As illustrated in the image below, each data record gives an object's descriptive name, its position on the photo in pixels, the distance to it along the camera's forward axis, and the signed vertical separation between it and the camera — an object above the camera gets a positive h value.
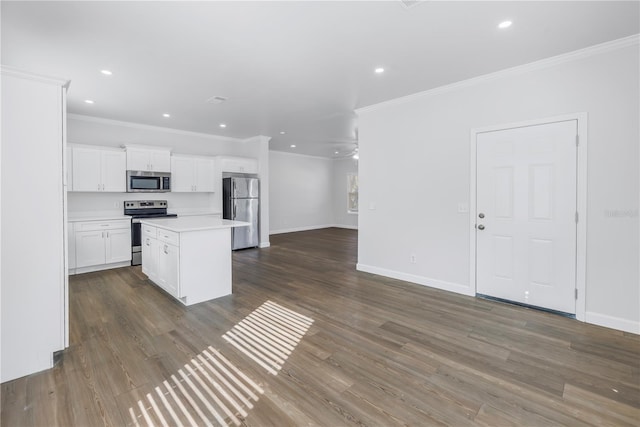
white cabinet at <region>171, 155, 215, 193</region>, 6.30 +0.75
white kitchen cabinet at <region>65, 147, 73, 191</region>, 4.91 +0.68
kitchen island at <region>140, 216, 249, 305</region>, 3.49 -0.64
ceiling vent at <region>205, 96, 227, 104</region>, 4.41 +1.66
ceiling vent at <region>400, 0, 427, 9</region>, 2.21 +1.56
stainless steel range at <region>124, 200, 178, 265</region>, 5.43 -0.12
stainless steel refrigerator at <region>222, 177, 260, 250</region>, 6.88 +0.03
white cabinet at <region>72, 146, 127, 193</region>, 5.03 +0.68
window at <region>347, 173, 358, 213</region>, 11.02 +0.55
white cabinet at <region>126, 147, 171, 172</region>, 5.61 +0.95
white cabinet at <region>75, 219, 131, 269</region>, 4.88 -0.61
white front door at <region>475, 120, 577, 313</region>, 3.13 -0.08
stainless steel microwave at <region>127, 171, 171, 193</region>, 5.62 +0.51
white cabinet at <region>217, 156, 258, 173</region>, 6.89 +1.05
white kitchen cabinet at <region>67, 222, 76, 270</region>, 4.76 -0.61
